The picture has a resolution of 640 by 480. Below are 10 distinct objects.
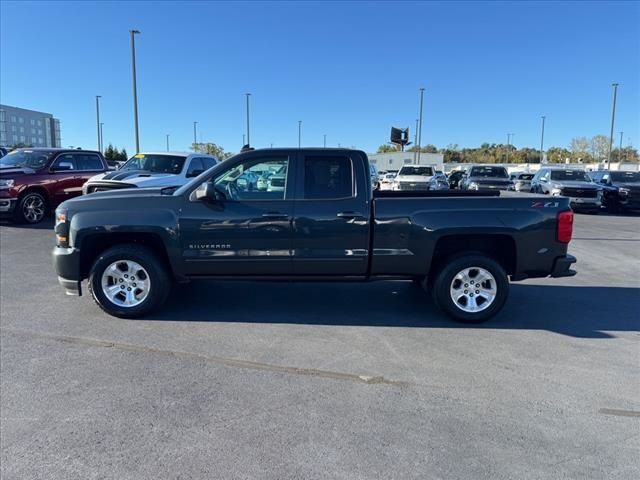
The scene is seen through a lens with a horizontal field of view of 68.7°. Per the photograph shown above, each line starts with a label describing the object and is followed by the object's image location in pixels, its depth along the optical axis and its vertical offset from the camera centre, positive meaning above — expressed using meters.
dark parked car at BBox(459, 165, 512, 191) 20.96 +0.15
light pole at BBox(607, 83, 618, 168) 42.05 +6.71
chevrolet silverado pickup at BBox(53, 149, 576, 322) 5.06 -0.58
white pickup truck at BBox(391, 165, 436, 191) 21.66 +0.15
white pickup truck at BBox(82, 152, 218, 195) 10.64 +0.14
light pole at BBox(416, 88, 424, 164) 43.68 +5.05
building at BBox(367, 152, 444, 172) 72.81 +3.32
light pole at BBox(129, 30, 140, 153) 26.66 +5.88
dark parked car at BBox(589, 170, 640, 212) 18.42 -0.28
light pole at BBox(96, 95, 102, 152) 49.75 +6.22
